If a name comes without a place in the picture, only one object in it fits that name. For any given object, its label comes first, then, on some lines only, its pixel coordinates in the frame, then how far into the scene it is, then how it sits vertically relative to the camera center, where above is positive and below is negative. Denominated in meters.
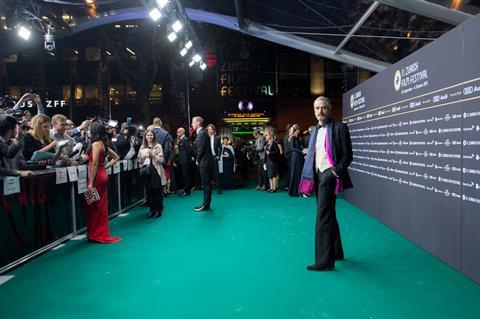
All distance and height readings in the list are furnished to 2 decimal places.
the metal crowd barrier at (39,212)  3.81 -0.74
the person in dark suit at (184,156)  9.71 -0.25
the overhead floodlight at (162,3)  8.46 +3.30
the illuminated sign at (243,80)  20.22 +3.56
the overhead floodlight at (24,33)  9.23 +2.97
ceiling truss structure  9.65 +3.44
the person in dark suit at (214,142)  9.34 +0.10
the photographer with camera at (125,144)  7.66 +0.08
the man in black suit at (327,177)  3.61 -0.34
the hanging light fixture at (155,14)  8.74 +3.18
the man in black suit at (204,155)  6.96 -0.17
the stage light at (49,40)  9.79 +2.91
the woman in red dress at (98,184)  4.75 -0.46
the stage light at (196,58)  13.52 +3.27
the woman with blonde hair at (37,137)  4.91 +0.18
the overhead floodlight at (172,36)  10.81 +3.25
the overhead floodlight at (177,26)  9.70 +3.21
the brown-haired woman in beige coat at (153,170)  6.30 -0.40
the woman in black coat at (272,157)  10.00 -0.34
